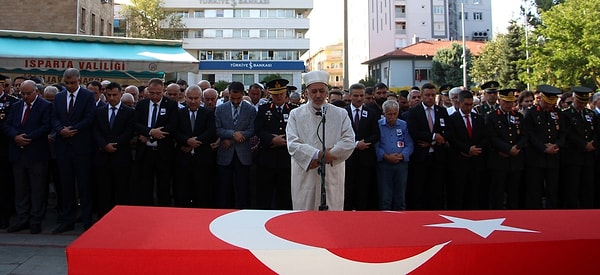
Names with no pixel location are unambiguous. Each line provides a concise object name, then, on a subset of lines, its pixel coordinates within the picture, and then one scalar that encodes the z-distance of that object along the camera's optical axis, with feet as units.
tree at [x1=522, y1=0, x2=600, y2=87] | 94.53
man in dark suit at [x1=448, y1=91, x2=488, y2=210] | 23.09
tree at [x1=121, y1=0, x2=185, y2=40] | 150.51
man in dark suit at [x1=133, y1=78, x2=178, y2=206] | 21.89
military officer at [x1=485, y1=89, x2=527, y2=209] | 22.94
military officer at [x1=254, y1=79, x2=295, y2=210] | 22.17
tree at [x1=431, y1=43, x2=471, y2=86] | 176.24
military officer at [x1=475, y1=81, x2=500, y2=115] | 27.99
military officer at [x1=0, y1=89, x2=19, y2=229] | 21.83
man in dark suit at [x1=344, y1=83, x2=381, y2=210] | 22.98
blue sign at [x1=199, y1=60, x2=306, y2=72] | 165.17
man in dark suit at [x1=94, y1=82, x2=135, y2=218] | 21.75
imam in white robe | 15.48
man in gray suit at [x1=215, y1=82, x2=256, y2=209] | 22.72
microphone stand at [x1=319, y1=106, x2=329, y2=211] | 13.23
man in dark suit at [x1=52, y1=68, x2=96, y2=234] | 21.15
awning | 40.01
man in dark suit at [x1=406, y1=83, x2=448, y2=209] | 23.17
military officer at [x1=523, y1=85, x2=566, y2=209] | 23.47
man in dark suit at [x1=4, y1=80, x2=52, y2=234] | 20.97
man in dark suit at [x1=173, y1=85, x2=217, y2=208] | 22.30
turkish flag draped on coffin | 7.91
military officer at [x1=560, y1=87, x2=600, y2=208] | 24.09
